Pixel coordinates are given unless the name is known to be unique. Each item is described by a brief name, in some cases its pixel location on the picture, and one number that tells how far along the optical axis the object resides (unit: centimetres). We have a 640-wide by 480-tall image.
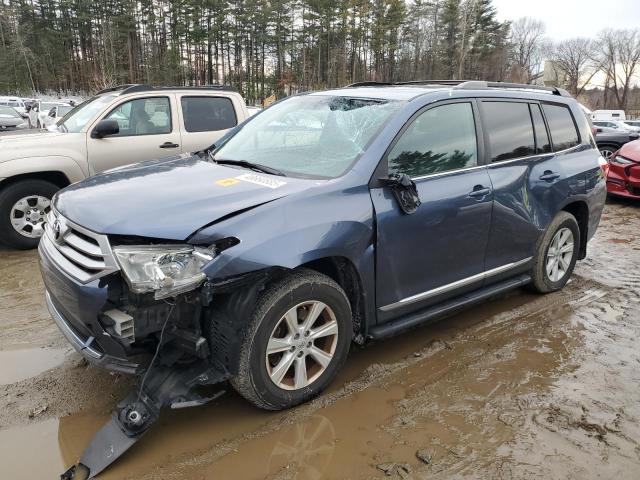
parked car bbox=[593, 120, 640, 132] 2368
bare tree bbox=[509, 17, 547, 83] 7176
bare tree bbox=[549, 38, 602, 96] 7662
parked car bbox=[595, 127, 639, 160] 1344
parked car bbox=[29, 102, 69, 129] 1914
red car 907
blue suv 246
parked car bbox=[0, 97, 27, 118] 2491
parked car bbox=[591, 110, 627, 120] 4141
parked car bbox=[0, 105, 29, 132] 1805
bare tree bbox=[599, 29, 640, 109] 7545
